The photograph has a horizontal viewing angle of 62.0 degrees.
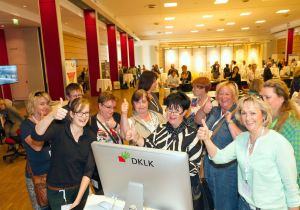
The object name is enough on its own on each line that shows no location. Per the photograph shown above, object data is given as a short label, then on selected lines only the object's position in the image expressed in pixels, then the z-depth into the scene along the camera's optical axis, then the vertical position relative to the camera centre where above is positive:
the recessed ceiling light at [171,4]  9.81 +2.37
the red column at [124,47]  18.06 +1.37
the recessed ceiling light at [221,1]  9.67 +2.33
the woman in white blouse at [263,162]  1.48 -0.61
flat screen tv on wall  10.73 -0.15
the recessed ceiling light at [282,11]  12.35 +2.41
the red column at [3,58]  11.77 +0.61
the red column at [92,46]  10.36 +0.91
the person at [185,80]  9.49 -0.67
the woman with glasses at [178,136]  1.69 -0.52
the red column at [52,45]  6.40 +0.62
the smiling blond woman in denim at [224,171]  2.15 -0.95
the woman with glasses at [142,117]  2.54 -0.54
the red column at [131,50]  22.01 +1.38
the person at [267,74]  10.77 -0.60
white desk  1.52 -0.84
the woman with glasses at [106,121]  2.37 -0.55
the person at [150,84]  3.25 -0.25
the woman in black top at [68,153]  1.85 -0.64
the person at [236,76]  9.41 -0.55
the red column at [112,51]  14.16 +0.89
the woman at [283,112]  1.83 -0.41
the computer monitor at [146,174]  1.17 -0.55
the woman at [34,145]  2.25 -0.67
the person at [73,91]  3.21 -0.30
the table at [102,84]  11.13 -0.75
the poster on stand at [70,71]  6.96 -0.07
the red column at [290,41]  18.00 +1.29
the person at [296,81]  4.48 -0.40
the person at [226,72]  12.65 -0.52
